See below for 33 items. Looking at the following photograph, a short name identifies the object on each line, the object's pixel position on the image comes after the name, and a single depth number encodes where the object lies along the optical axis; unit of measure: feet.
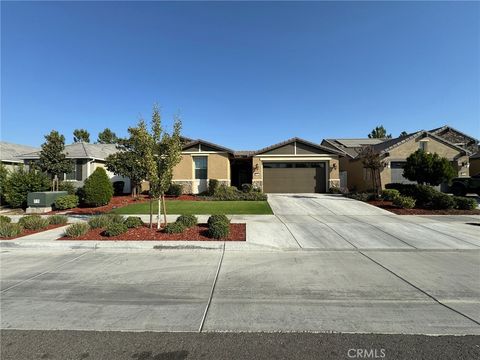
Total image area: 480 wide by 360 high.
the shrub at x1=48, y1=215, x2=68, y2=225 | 34.83
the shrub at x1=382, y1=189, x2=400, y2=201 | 53.53
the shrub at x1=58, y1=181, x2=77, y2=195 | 58.75
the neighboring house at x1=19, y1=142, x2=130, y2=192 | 73.26
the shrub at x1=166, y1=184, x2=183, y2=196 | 70.10
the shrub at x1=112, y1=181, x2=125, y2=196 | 76.54
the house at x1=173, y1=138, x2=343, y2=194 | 77.51
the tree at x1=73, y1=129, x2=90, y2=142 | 177.99
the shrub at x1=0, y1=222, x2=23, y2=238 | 28.25
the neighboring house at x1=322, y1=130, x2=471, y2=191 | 76.02
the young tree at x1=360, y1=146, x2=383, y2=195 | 63.21
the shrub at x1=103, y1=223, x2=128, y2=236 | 27.63
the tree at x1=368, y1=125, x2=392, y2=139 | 228.08
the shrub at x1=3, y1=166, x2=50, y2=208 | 51.83
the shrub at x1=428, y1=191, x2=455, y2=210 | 48.11
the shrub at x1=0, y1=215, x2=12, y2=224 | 34.11
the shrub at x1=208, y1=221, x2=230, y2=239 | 27.17
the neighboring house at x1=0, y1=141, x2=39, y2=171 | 80.24
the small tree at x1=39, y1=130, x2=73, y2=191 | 54.63
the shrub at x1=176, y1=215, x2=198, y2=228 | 31.04
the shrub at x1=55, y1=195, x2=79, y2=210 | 50.06
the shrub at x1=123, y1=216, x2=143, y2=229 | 31.04
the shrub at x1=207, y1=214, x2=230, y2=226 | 29.25
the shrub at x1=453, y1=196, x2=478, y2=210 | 47.68
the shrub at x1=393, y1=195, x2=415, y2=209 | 49.29
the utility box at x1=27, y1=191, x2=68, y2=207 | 48.92
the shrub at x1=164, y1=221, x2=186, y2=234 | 28.60
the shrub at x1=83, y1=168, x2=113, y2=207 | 51.19
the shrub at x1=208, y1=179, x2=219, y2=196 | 70.63
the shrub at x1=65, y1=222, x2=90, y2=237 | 27.71
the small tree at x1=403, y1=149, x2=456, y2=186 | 54.70
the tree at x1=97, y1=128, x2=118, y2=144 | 177.58
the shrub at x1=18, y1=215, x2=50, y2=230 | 31.71
